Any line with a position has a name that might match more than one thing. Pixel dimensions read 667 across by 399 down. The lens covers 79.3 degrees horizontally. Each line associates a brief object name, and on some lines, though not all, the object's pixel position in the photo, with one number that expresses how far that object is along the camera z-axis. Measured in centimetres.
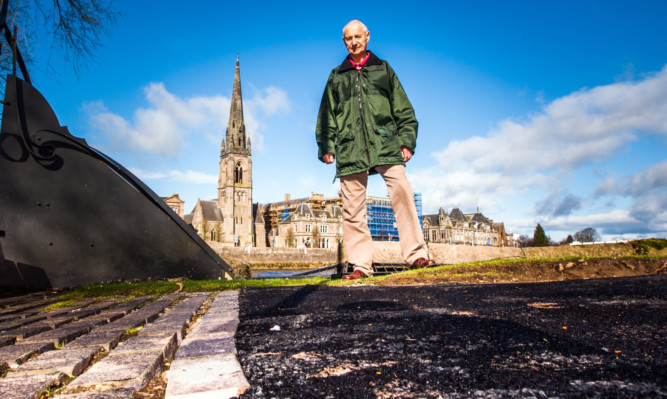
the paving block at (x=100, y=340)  204
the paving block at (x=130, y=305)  345
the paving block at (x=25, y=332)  239
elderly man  511
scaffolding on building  9056
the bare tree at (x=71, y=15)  767
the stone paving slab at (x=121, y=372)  140
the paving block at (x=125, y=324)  250
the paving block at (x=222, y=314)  272
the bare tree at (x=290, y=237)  8131
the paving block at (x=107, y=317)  287
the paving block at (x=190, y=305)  322
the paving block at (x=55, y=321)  276
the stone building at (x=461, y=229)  9819
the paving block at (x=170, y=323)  231
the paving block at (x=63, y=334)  222
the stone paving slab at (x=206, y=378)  128
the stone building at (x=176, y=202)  8594
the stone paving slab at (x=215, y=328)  216
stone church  8006
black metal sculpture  594
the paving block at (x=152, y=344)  181
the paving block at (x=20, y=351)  179
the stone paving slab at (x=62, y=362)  161
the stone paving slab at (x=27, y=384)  133
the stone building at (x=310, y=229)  8299
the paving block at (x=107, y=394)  128
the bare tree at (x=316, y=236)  8242
